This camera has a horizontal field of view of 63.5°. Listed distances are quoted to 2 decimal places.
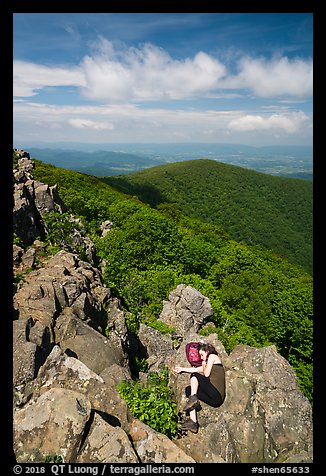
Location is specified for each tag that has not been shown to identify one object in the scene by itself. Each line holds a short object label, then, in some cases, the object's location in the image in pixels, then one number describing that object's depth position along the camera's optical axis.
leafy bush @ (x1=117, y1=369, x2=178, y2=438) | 6.81
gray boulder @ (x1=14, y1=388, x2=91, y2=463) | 5.35
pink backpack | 8.45
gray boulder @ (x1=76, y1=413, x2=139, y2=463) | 5.38
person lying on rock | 7.27
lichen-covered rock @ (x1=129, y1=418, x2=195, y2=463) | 5.68
